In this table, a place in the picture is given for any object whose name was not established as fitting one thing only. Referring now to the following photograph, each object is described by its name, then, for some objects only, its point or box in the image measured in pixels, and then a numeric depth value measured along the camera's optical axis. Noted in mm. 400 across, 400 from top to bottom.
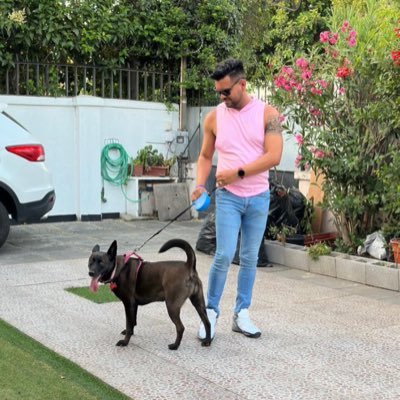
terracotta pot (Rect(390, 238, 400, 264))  7176
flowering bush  7434
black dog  4734
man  4859
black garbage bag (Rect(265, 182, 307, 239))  8383
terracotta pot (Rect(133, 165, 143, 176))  11773
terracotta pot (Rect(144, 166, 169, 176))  11934
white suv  8430
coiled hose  11656
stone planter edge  6950
